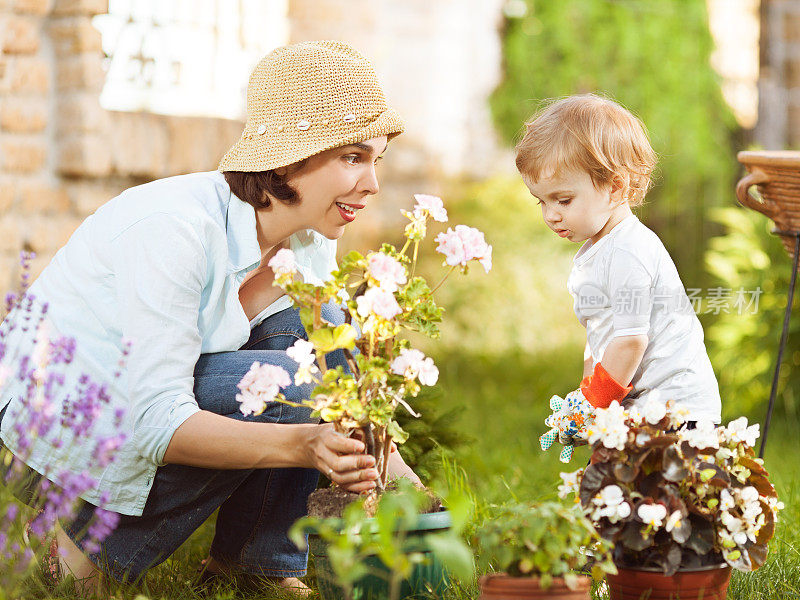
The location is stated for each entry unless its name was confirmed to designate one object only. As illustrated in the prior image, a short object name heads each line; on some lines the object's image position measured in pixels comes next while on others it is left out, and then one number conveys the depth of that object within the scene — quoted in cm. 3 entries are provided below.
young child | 338
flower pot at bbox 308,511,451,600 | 308
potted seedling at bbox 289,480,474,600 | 279
